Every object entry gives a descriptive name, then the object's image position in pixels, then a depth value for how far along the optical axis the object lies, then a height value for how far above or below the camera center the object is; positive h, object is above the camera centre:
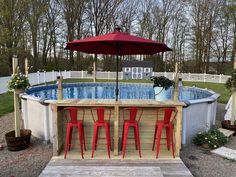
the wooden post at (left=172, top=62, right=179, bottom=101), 3.83 -0.35
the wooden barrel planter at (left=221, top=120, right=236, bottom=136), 5.21 -1.36
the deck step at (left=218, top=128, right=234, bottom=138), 4.84 -1.45
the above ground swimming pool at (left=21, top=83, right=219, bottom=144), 4.45 -1.03
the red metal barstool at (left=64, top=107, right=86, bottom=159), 3.54 -0.93
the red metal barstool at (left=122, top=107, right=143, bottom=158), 3.58 -0.93
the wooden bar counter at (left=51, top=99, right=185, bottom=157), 3.55 -0.93
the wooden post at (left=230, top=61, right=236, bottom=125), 5.27 -0.94
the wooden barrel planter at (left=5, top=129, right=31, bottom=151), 4.01 -1.39
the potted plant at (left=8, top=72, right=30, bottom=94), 4.10 -0.25
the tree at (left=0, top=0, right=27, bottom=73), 11.49 +2.55
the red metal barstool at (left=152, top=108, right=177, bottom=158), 3.56 -0.95
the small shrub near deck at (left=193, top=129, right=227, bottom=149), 4.40 -1.45
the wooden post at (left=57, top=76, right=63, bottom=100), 3.77 -0.30
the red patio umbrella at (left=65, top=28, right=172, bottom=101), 3.25 +0.49
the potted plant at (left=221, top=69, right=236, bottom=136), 5.16 -0.38
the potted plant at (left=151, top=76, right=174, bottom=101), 3.98 -0.28
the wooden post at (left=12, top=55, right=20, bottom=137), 4.09 -0.78
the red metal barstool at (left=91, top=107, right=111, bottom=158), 3.55 -0.91
